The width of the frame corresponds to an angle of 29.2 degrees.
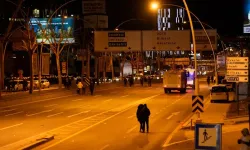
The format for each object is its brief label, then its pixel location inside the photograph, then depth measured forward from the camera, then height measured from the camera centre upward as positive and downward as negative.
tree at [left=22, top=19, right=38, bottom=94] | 54.19 +2.99
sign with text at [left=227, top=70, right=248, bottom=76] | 26.57 -0.22
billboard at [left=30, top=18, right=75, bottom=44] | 88.71 +8.93
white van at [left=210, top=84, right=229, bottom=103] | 43.31 -2.27
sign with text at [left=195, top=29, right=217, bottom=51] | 54.59 +3.32
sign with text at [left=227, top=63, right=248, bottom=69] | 26.49 +0.11
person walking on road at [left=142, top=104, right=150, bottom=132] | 22.44 -2.15
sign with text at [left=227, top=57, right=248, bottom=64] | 26.37 +0.45
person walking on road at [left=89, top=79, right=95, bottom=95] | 54.71 -2.11
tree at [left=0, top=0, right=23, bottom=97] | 44.44 +2.65
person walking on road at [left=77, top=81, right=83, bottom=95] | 55.22 -2.14
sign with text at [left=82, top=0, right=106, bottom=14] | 95.99 +12.60
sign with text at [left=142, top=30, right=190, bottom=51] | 54.62 +3.23
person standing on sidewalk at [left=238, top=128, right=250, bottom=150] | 12.43 -1.89
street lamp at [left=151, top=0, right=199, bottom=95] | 26.31 -0.82
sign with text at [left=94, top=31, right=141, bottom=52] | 54.88 +3.15
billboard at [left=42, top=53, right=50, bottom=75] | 59.59 +0.83
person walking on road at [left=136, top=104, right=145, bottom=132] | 22.45 -2.14
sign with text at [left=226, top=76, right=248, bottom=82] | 26.57 -0.56
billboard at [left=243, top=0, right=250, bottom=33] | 57.85 +6.61
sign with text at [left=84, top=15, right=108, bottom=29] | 95.00 +9.83
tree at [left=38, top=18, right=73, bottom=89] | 64.15 +4.43
